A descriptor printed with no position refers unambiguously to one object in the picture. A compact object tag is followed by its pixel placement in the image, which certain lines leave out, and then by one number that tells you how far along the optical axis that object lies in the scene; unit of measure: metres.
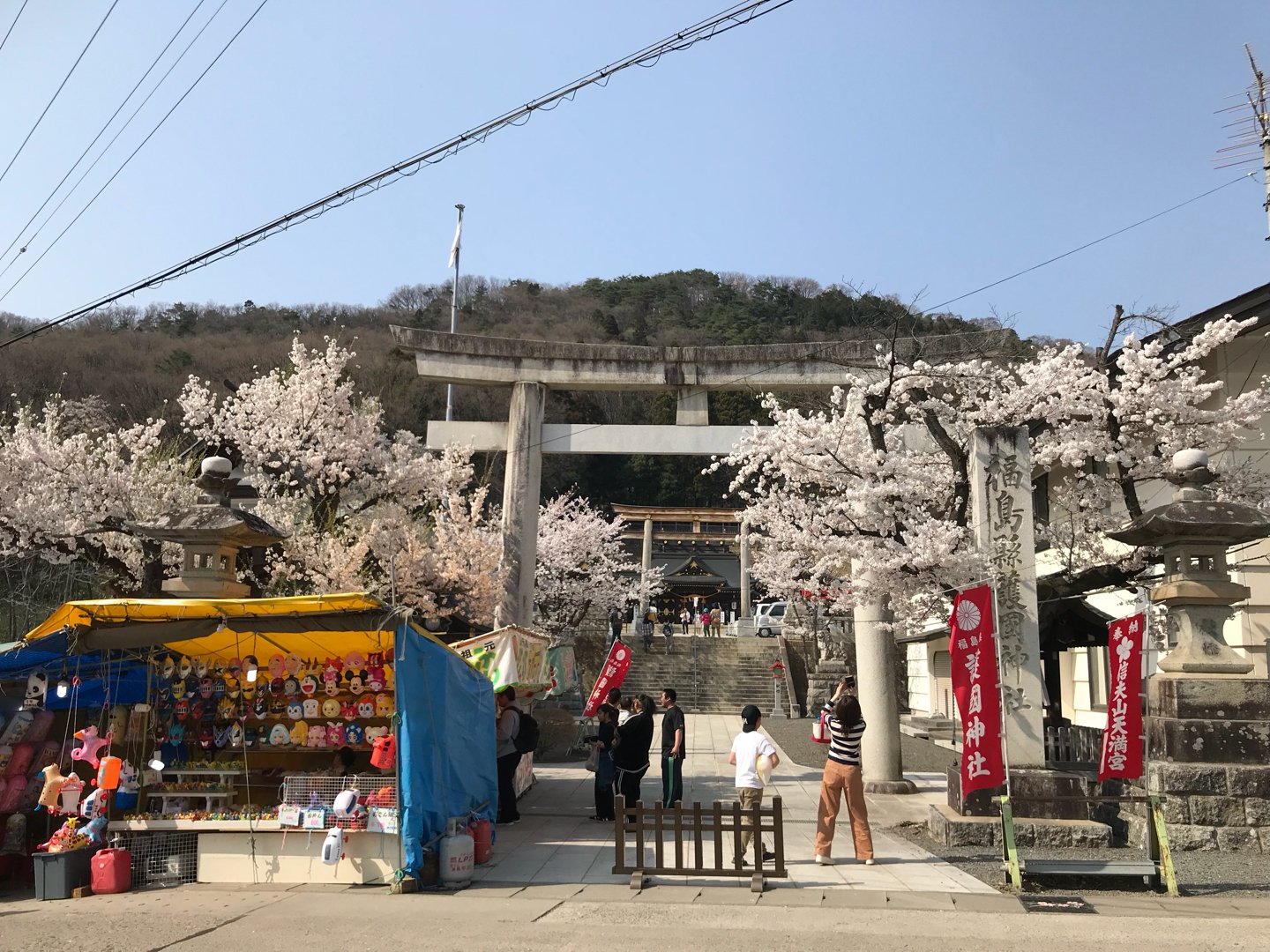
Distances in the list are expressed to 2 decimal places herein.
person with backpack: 12.38
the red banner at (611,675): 14.51
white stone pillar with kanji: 10.72
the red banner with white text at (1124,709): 9.82
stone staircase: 32.72
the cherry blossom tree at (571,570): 38.22
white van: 43.81
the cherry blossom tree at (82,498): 14.81
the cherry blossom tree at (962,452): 11.97
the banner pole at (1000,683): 9.55
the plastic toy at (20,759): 9.53
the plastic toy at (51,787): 8.94
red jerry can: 8.69
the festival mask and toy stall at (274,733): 8.73
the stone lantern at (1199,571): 10.45
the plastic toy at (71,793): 9.00
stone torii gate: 18.72
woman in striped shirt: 9.52
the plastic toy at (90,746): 9.30
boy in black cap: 9.70
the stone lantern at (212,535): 11.88
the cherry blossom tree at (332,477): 17.30
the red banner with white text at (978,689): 9.70
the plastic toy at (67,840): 8.66
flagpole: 27.95
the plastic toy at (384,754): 9.32
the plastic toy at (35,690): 9.48
